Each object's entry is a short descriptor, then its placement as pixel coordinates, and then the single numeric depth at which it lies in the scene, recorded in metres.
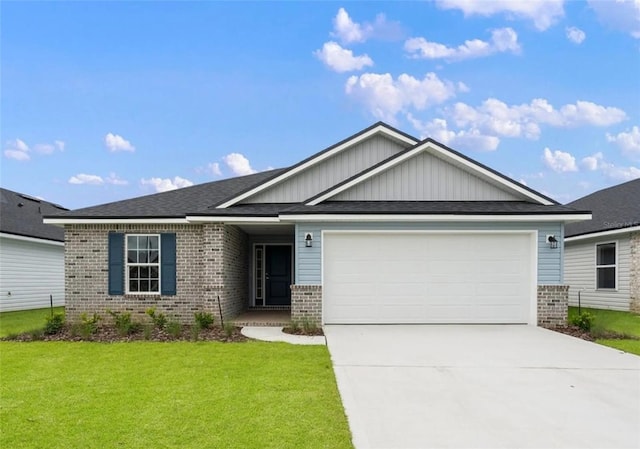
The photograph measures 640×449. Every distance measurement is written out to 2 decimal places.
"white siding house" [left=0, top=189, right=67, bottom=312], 15.53
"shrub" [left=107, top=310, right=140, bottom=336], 10.01
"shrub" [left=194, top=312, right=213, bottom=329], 10.58
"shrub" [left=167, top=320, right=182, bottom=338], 9.73
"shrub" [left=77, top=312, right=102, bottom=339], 9.72
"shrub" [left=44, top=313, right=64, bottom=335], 9.95
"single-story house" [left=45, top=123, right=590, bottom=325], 10.69
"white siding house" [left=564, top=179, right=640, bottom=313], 14.08
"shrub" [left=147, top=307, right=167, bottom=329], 10.72
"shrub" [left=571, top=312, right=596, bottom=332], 10.20
